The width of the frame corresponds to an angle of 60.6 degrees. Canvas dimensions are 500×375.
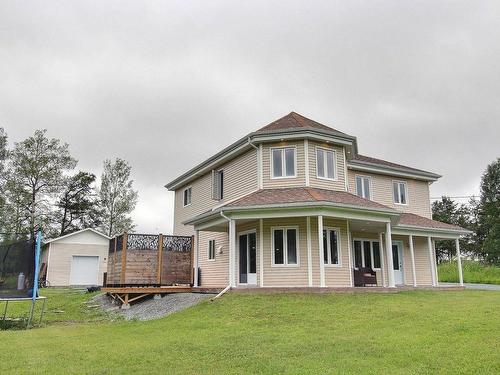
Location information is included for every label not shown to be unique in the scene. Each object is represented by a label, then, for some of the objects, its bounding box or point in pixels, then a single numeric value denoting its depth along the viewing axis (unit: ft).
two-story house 47.52
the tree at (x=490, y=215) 147.98
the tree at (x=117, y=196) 132.77
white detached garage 94.94
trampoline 35.81
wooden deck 49.08
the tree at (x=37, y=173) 116.06
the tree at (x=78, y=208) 146.72
